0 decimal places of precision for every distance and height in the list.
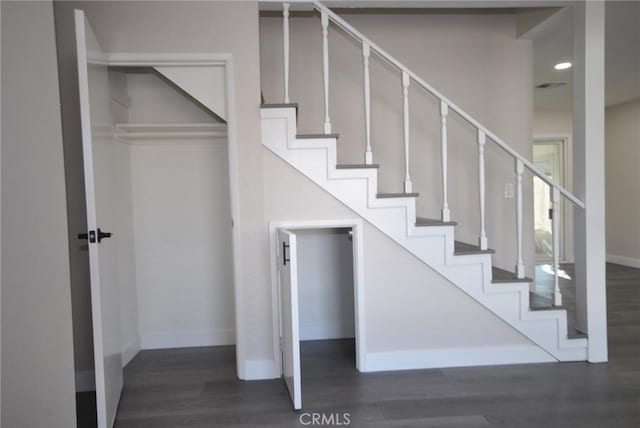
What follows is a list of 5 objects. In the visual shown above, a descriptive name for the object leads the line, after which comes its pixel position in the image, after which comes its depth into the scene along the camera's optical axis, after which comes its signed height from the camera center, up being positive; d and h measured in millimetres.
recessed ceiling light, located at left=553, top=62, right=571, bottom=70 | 3913 +1200
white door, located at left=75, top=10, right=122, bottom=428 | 1927 -53
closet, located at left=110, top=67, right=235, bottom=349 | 3113 -173
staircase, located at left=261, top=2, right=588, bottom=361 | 2592 -140
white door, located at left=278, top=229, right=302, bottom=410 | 2135 -642
